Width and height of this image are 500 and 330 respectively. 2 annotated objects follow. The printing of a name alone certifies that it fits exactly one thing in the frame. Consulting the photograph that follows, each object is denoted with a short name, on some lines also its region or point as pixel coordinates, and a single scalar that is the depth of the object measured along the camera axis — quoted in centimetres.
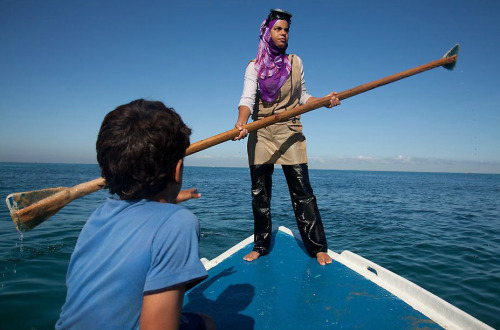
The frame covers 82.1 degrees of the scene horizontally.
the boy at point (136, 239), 94
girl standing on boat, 320
